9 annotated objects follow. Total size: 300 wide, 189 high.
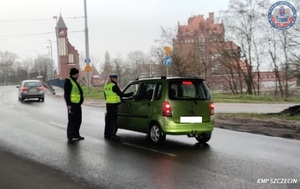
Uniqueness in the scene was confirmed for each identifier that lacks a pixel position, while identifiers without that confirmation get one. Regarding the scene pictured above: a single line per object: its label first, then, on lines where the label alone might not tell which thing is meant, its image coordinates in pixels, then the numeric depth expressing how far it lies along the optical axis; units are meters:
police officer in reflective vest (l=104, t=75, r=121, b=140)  11.01
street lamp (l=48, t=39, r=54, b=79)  90.11
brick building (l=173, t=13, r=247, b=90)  43.00
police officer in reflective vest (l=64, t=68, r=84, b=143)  10.64
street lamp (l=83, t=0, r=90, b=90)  36.44
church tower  100.06
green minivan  9.74
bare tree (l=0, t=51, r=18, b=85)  114.88
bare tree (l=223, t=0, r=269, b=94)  42.38
